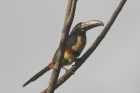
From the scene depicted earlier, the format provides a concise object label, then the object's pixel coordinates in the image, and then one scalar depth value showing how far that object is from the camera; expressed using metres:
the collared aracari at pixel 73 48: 17.34
